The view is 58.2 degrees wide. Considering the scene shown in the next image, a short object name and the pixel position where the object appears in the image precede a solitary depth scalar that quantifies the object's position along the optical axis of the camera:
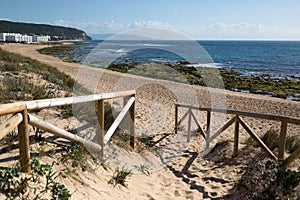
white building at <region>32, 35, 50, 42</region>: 117.85
